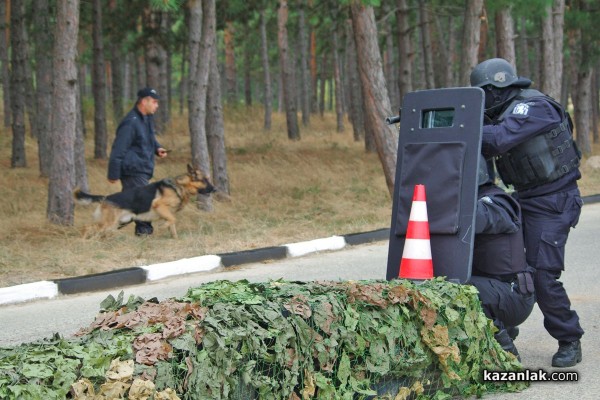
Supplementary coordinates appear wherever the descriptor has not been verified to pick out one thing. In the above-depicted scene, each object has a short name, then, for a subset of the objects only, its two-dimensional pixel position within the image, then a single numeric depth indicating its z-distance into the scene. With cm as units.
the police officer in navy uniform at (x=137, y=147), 1128
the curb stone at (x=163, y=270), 813
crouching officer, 509
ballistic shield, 496
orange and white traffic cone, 506
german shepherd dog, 1120
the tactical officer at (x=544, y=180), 527
